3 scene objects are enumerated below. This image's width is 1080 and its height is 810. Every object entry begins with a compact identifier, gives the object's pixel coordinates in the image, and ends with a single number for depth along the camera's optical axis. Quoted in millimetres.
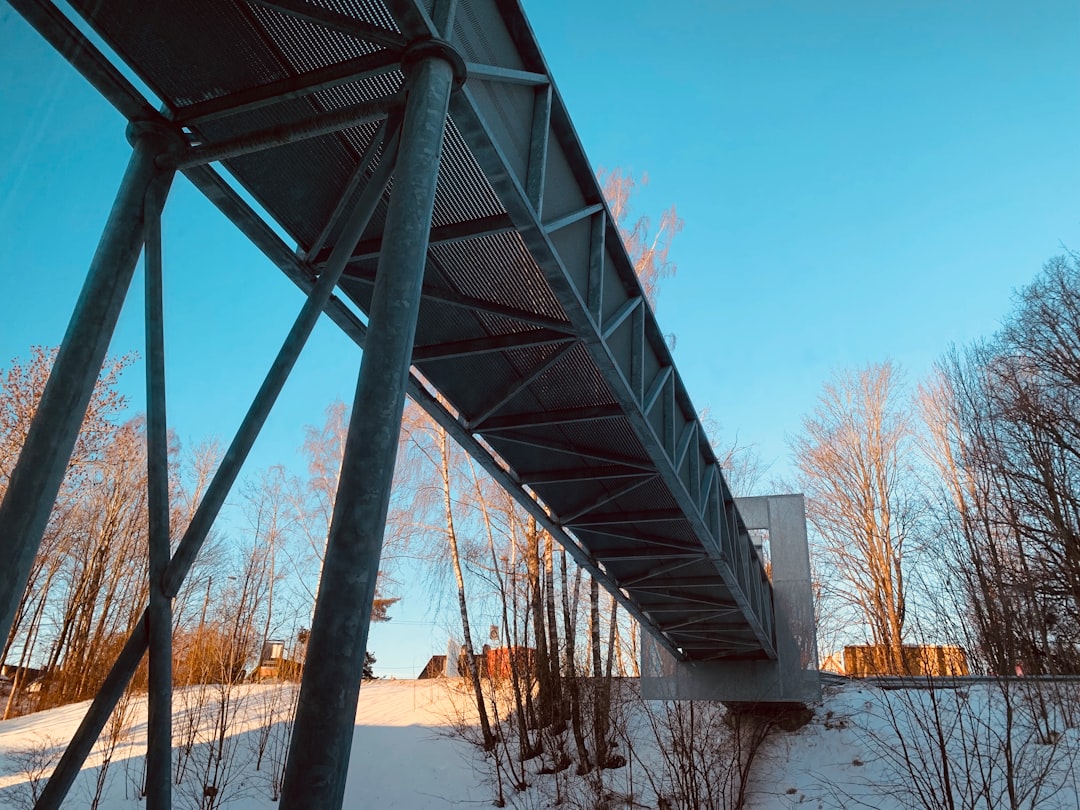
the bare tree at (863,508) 23344
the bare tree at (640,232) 19750
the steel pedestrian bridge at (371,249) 3396
